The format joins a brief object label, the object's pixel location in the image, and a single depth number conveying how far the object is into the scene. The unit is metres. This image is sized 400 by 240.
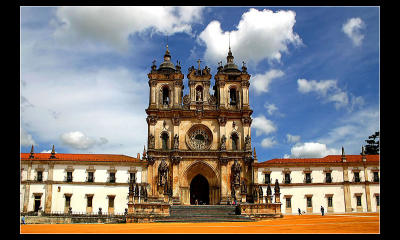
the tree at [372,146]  56.75
